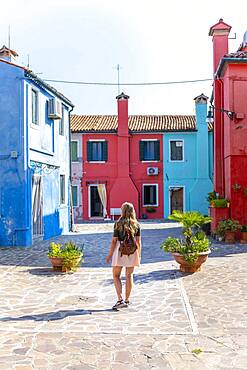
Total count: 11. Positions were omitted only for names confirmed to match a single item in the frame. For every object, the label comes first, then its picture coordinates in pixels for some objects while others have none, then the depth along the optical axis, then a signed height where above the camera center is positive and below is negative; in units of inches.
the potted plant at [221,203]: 635.5 -16.6
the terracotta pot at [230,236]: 600.7 -61.0
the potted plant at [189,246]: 378.3 -46.9
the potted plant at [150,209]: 1170.0 -44.7
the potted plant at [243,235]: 603.2 -59.4
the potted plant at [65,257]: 393.7 -57.0
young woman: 277.3 -36.4
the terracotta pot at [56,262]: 396.0 -62.2
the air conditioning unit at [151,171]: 1170.6 +55.0
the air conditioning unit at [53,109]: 691.4 +130.1
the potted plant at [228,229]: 601.0 -50.9
